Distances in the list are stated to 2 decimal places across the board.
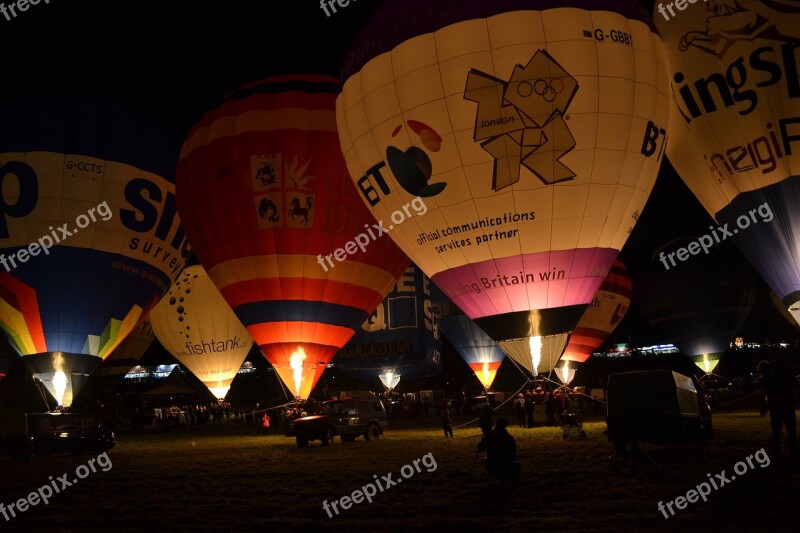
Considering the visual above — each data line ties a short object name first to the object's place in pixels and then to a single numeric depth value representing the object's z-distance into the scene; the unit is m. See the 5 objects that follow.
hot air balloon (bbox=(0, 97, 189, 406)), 18.03
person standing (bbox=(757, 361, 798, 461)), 8.44
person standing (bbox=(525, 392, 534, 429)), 19.20
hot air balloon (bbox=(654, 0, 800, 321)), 14.61
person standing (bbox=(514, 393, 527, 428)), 19.87
